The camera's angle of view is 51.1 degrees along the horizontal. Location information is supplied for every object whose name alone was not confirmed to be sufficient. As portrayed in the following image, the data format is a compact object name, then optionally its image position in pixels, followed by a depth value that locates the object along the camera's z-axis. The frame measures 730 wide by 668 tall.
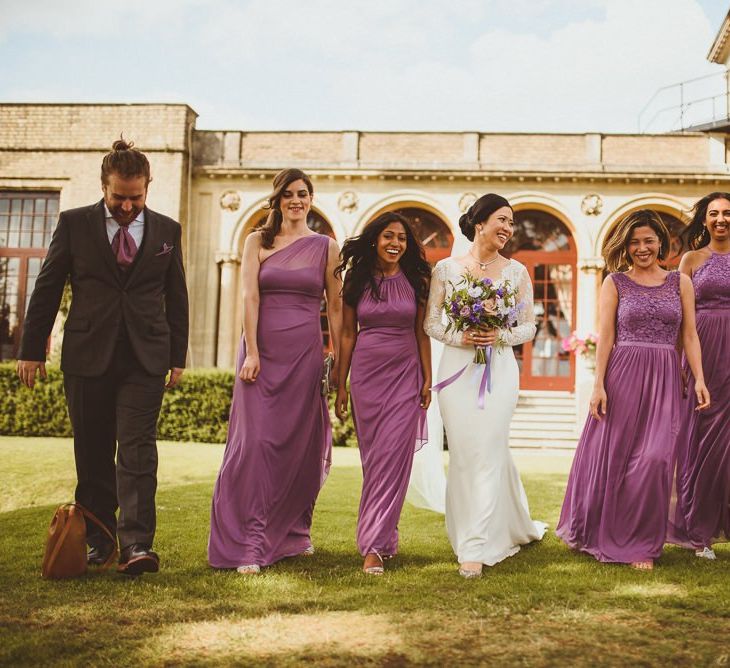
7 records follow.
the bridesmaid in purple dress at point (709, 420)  4.76
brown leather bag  3.77
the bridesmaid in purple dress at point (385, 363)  4.39
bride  4.35
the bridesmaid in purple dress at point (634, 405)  4.44
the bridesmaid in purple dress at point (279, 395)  4.41
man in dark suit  3.87
